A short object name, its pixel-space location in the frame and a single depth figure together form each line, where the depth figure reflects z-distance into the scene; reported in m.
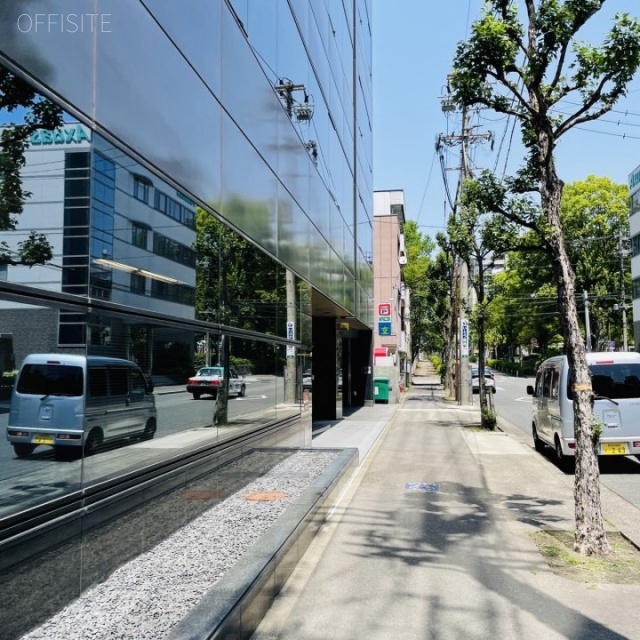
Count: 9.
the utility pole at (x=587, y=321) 41.50
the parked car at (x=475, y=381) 40.56
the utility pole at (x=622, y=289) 41.33
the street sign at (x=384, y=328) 29.66
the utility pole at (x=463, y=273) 26.45
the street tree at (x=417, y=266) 64.19
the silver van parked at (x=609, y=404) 10.45
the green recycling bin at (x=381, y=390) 29.11
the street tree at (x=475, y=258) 18.56
